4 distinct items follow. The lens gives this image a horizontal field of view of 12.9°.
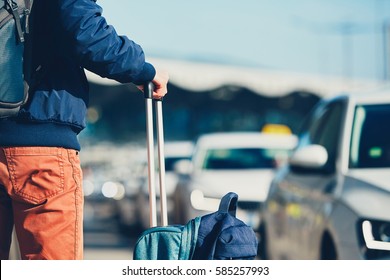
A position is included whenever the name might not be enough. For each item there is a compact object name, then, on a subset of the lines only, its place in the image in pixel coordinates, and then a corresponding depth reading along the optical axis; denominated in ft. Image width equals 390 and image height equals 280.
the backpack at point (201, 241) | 19.53
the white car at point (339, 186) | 31.80
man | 19.64
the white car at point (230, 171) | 66.03
